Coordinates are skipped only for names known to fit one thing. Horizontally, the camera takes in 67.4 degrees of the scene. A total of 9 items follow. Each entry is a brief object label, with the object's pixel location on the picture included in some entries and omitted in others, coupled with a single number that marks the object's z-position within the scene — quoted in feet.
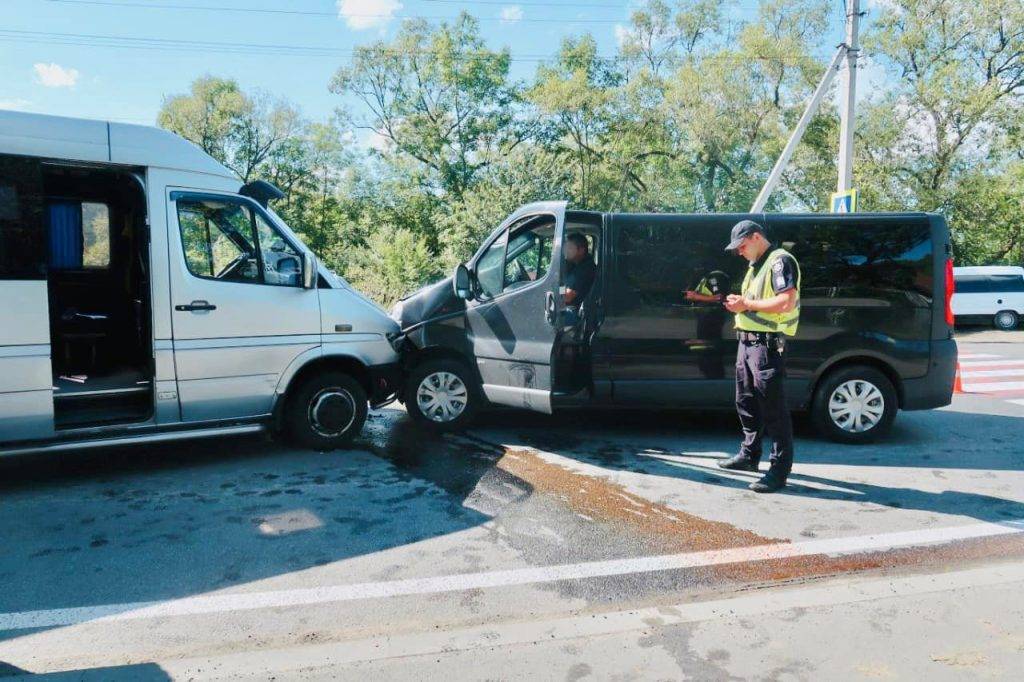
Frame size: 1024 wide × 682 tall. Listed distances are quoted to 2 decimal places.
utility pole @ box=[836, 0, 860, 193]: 45.98
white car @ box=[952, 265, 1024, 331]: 78.54
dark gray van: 22.11
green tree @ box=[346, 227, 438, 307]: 105.84
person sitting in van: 22.33
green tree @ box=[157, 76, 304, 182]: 143.33
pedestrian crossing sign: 38.83
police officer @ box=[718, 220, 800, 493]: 17.71
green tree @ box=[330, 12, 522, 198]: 134.72
